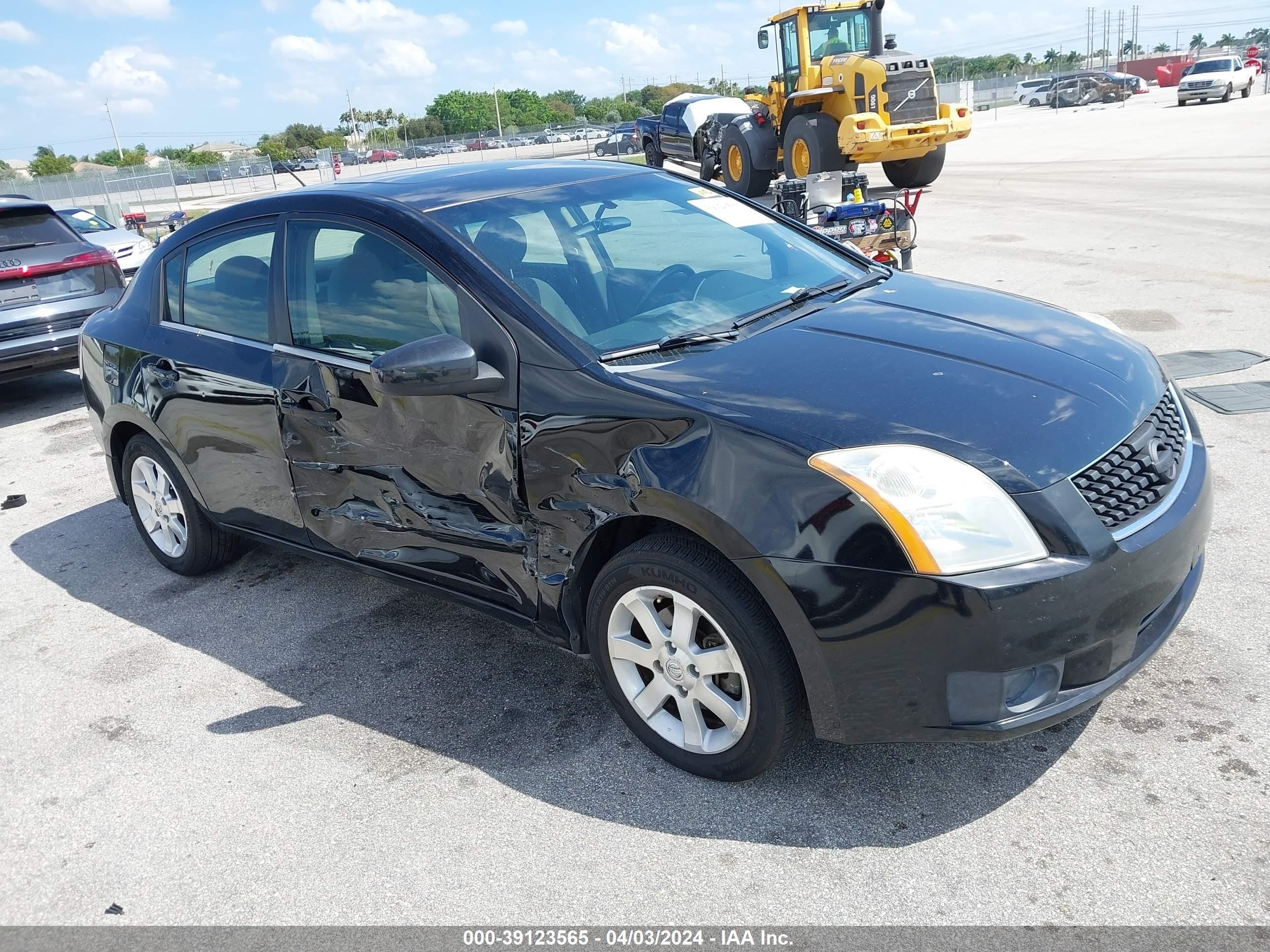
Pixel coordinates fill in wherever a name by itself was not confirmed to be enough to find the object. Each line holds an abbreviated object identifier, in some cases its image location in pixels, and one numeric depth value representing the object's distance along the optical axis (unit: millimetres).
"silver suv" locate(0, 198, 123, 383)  7949
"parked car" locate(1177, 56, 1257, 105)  38812
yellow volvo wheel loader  16672
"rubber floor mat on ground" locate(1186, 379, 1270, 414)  5684
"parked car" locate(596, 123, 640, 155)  42156
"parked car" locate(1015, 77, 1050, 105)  57969
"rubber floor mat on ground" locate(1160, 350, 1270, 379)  6328
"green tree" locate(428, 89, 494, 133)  112438
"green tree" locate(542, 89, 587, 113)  146375
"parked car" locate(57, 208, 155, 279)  13133
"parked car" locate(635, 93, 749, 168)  22078
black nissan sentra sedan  2492
